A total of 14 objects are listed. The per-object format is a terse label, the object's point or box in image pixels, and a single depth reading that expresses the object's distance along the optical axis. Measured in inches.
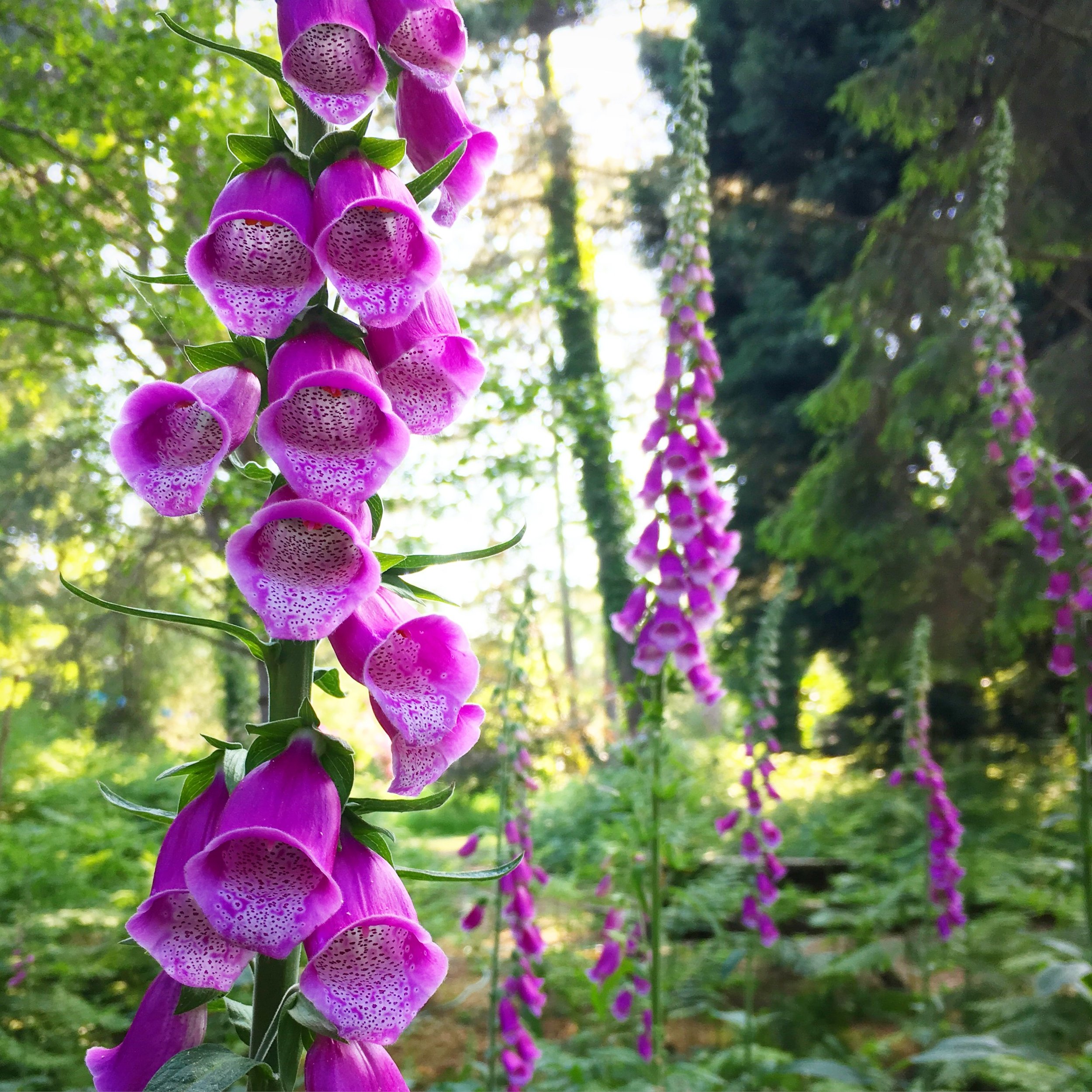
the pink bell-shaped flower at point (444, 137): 11.1
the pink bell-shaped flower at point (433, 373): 10.6
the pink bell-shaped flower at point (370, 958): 8.7
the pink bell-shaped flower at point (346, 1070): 9.0
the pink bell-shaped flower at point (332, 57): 9.6
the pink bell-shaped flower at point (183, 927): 8.7
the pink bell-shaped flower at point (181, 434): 9.6
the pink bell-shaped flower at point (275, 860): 8.4
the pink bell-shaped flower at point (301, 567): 8.9
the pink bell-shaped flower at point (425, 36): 10.4
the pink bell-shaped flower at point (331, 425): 9.1
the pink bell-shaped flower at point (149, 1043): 9.3
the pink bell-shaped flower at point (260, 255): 9.4
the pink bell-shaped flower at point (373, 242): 9.3
